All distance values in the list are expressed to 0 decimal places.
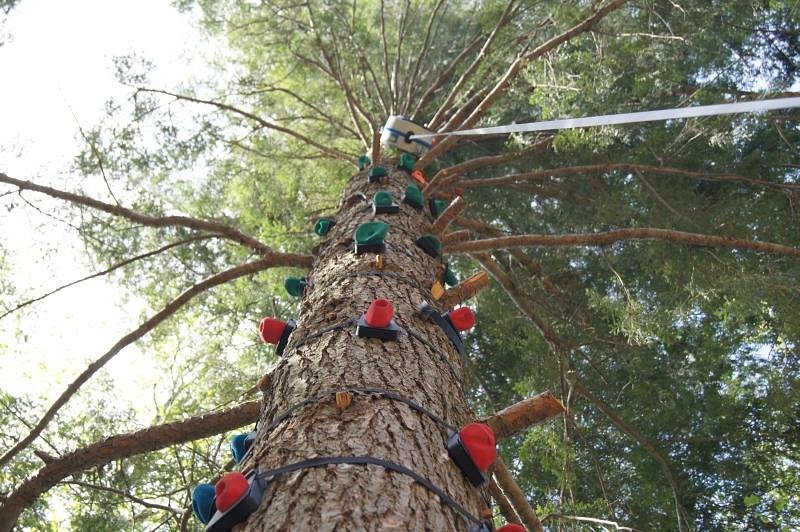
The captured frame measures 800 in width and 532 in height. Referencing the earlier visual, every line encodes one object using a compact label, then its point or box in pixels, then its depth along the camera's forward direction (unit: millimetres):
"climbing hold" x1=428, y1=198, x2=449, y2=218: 3934
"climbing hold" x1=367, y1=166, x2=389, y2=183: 3715
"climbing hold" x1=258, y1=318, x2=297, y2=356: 2312
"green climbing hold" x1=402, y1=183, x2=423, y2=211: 3379
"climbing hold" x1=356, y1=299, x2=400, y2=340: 1912
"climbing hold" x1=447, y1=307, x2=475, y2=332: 2303
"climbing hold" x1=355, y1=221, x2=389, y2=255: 2547
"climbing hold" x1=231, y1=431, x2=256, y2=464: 1925
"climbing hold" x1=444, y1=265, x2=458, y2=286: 3078
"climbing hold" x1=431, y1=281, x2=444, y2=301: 2586
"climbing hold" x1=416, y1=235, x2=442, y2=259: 2945
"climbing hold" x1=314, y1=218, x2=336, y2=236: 3333
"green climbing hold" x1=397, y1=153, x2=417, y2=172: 4086
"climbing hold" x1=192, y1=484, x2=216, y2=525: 1400
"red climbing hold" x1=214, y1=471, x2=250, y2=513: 1264
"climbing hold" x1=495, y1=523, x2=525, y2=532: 1370
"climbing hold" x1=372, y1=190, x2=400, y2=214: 3102
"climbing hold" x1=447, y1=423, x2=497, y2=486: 1496
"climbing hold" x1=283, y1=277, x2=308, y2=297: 2949
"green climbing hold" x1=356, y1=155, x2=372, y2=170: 4242
